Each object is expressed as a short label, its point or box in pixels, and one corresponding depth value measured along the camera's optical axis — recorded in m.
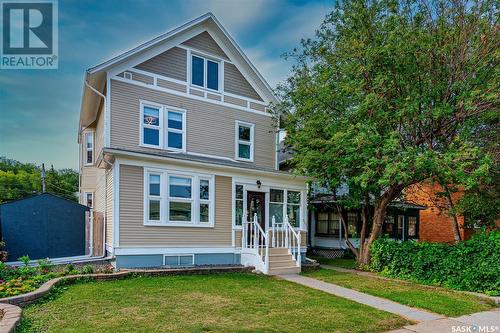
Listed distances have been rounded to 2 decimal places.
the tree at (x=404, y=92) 10.04
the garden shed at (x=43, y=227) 11.38
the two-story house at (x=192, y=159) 10.66
